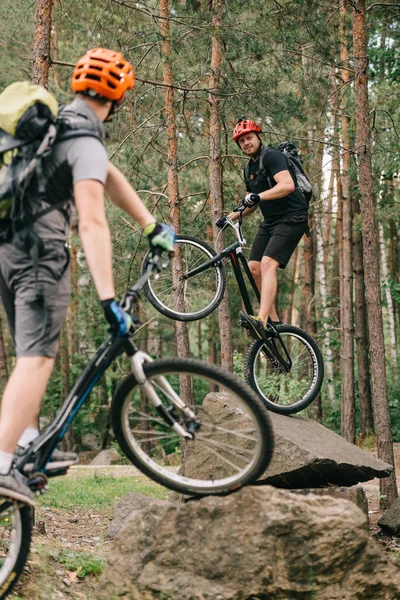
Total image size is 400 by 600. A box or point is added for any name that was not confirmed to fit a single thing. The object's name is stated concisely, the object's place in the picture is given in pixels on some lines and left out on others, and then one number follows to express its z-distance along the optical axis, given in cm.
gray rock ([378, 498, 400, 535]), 845
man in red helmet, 660
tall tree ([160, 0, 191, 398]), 1173
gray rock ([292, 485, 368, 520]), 732
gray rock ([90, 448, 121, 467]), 2117
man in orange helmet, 342
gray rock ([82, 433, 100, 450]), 2736
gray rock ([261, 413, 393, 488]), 668
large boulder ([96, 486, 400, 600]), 397
